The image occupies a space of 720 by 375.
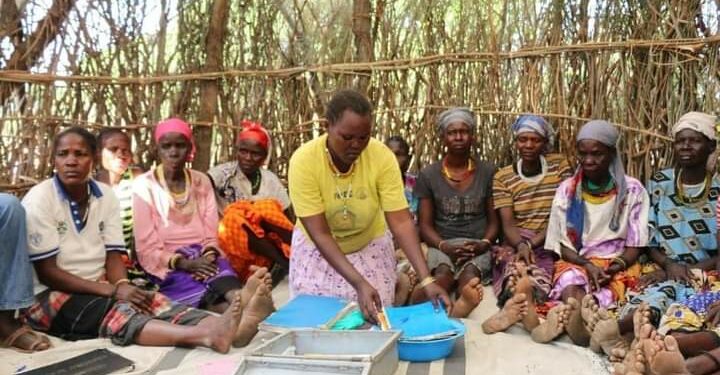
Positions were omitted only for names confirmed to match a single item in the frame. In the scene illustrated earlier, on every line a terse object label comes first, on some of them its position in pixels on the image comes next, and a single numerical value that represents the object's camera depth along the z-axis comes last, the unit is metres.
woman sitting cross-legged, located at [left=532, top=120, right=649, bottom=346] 3.71
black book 2.95
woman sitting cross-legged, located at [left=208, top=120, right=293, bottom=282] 4.22
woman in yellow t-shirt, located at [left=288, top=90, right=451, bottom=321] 3.03
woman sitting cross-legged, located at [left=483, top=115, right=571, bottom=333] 4.05
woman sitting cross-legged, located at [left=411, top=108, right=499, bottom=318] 4.21
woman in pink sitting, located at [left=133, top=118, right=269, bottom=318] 3.87
